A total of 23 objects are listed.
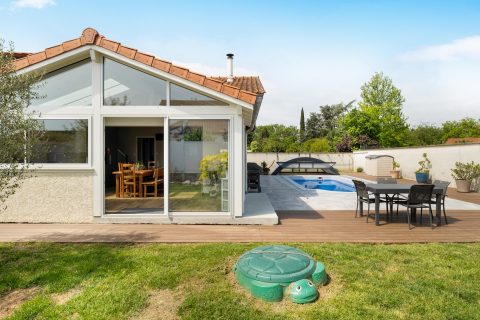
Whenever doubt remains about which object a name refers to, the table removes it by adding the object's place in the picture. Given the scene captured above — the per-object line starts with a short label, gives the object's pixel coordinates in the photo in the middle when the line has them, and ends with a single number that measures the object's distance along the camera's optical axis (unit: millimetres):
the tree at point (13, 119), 4539
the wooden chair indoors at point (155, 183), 11391
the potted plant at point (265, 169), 27291
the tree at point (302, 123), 60088
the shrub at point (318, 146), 40531
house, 7961
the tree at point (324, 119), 59469
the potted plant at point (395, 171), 22438
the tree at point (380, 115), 40191
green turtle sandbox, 3976
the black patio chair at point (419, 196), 7551
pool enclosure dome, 26919
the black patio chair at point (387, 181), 9603
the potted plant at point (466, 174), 14758
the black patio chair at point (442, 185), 8172
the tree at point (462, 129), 48094
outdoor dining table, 7941
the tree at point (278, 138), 41500
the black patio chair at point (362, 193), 8395
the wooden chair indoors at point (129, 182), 11586
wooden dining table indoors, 11534
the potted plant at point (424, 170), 18266
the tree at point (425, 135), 47831
